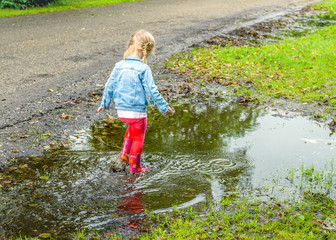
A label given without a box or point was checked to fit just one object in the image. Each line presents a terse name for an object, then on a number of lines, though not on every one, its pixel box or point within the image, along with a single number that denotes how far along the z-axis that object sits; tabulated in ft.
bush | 49.42
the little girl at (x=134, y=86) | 14.42
